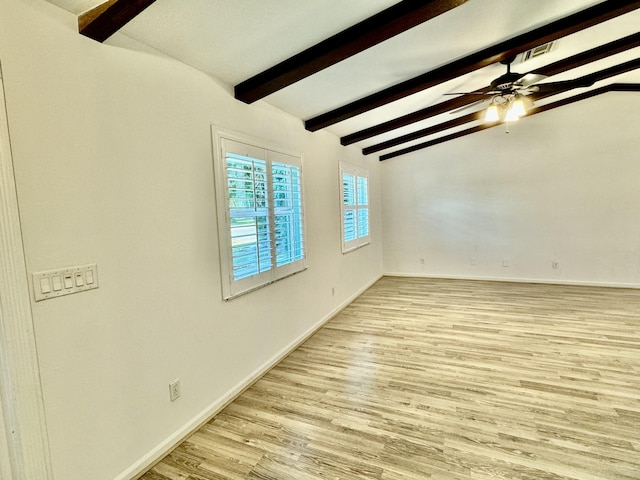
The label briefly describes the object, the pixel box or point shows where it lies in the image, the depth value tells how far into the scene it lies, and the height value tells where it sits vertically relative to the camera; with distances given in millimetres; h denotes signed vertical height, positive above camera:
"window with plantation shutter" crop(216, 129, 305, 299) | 2354 +22
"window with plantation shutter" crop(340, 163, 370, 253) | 4554 +94
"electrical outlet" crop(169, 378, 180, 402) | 1960 -1063
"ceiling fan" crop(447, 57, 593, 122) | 2992 +1135
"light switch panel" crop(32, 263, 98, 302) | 1354 -254
